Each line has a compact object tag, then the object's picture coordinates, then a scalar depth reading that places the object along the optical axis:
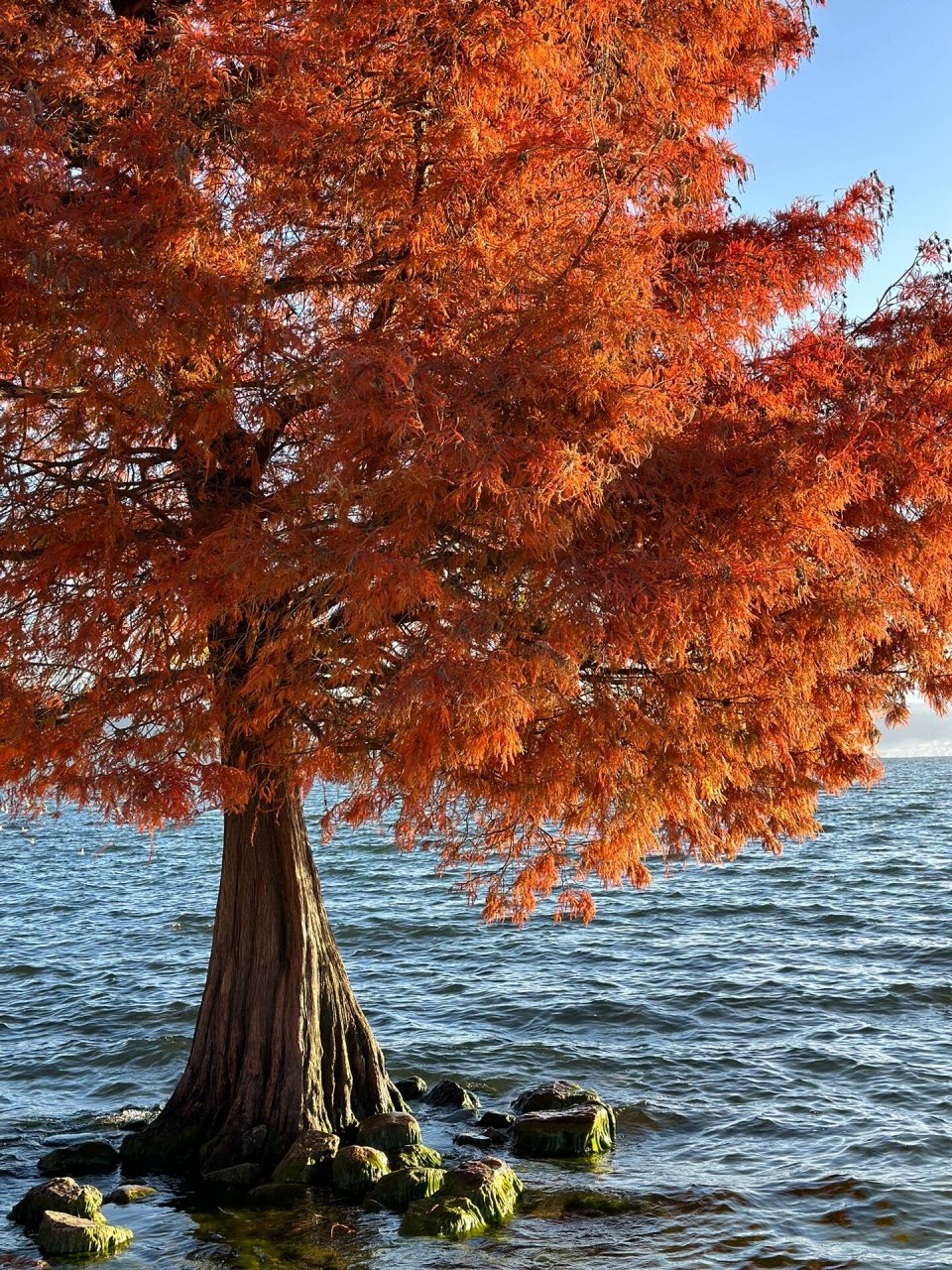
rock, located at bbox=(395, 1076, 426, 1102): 12.20
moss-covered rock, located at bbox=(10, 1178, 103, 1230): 8.93
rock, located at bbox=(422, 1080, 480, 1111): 11.87
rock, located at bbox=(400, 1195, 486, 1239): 8.70
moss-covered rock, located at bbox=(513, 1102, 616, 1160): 10.56
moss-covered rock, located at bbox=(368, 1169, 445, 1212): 9.28
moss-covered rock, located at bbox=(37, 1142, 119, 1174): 10.44
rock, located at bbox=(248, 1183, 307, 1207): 9.20
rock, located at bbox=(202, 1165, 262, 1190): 9.52
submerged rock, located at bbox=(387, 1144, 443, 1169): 9.62
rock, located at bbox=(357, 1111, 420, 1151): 9.96
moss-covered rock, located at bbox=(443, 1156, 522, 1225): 8.98
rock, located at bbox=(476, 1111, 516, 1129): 11.27
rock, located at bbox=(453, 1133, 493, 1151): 10.71
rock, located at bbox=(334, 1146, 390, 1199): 9.36
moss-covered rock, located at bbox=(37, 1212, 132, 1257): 8.39
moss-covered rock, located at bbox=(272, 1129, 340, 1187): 9.40
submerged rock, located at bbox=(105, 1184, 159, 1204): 9.49
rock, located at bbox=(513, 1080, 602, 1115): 11.47
